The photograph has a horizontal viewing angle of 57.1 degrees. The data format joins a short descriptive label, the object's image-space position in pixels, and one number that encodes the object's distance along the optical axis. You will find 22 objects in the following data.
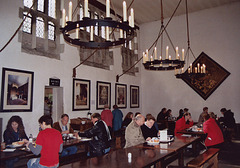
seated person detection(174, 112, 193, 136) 7.54
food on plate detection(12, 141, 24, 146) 4.65
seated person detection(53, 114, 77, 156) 5.92
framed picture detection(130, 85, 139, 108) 13.22
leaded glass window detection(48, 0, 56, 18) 8.62
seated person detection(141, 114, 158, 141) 5.38
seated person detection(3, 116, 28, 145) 5.08
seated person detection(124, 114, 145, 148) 4.91
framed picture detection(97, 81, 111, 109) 10.45
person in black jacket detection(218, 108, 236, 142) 9.37
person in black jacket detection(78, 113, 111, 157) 4.54
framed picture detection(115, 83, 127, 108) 11.79
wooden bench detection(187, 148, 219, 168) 4.17
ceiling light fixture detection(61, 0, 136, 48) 3.20
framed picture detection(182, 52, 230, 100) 12.10
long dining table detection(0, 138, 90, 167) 3.81
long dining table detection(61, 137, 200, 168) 3.23
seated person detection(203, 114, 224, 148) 6.02
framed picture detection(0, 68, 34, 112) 6.65
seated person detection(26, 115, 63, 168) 3.49
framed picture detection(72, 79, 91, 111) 9.11
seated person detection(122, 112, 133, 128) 9.53
